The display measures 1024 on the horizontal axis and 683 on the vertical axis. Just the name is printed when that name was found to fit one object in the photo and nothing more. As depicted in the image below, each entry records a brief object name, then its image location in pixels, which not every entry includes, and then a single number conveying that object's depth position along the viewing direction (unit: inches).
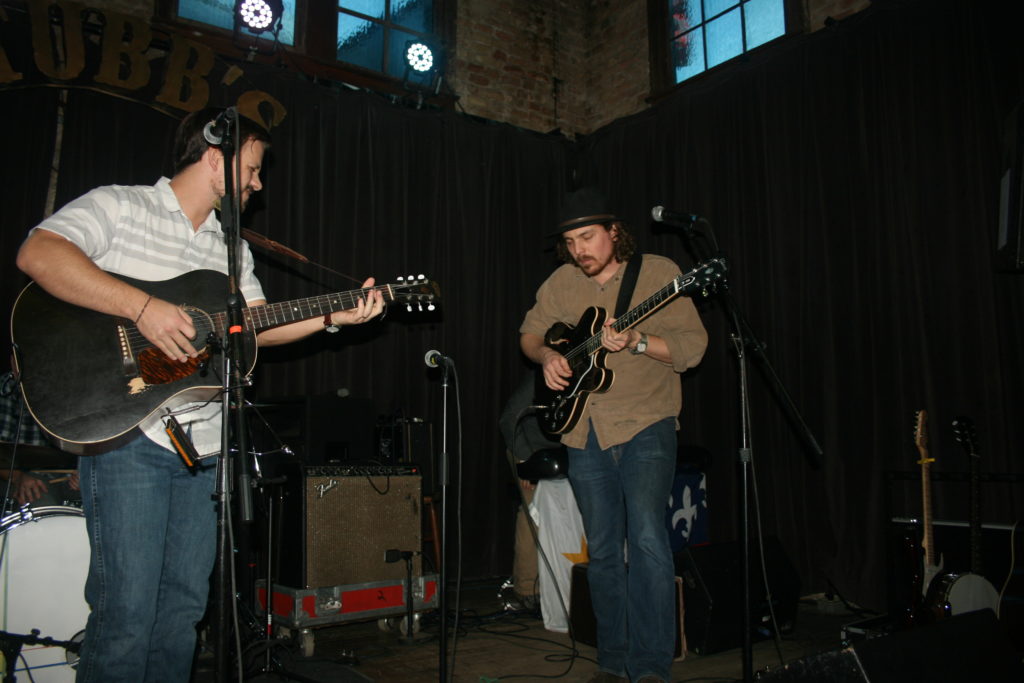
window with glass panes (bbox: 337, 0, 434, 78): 243.8
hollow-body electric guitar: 113.3
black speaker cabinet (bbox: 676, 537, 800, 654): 141.1
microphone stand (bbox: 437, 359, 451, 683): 98.6
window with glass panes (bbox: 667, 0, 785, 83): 225.4
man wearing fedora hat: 110.0
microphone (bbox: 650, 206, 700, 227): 106.7
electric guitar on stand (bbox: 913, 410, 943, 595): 142.3
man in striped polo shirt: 77.2
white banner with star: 169.5
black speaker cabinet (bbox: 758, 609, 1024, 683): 71.0
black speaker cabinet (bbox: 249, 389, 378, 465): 168.7
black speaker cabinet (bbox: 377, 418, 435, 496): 191.8
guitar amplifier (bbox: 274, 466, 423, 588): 154.6
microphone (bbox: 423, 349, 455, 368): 102.8
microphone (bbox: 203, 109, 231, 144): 76.0
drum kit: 115.3
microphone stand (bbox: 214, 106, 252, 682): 69.8
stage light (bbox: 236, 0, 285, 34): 217.0
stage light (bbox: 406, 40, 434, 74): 244.2
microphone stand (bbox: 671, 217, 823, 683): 100.3
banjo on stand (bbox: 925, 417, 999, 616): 131.4
